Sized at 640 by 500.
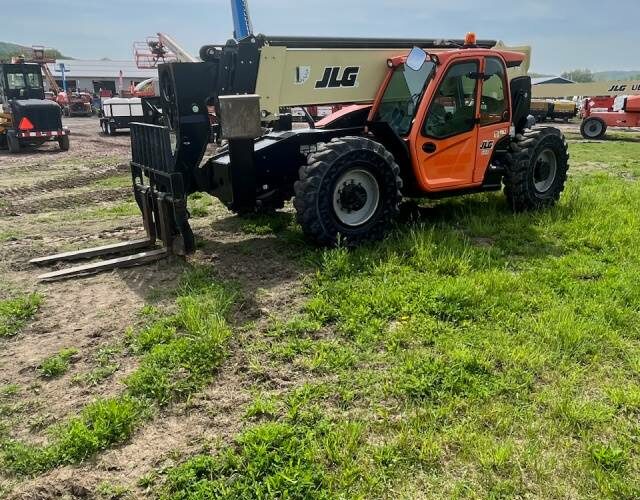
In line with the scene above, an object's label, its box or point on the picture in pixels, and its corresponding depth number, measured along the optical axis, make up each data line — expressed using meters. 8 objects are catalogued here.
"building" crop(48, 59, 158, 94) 55.42
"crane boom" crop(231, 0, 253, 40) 13.41
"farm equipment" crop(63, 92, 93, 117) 37.75
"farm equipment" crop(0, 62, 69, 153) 16.28
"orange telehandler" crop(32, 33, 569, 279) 5.38
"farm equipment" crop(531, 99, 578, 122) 31.62
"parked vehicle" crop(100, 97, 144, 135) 22.39
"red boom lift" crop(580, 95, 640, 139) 21.45
